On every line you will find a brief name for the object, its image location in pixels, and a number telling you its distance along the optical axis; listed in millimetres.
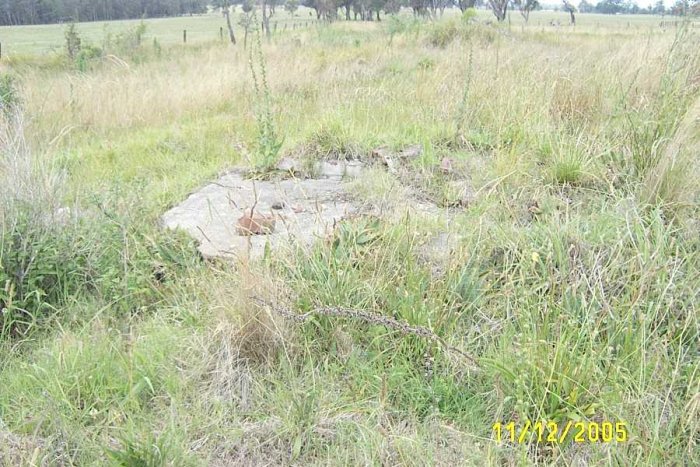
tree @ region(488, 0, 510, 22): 28459
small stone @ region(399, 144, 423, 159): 3808
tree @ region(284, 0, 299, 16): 54547
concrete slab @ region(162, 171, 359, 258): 2588
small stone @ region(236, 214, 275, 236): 2682
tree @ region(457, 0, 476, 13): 39462
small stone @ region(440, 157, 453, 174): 3449
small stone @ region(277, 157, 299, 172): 3701
